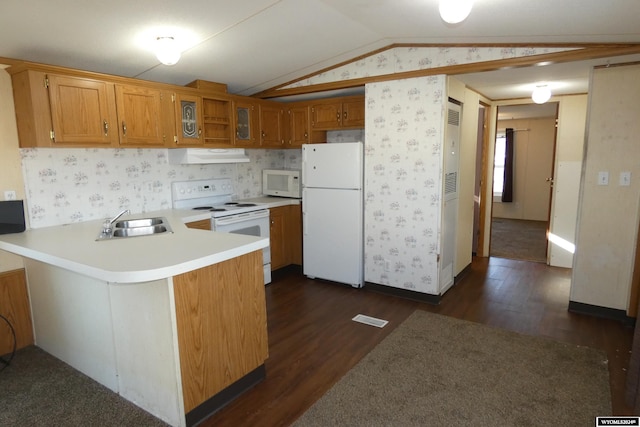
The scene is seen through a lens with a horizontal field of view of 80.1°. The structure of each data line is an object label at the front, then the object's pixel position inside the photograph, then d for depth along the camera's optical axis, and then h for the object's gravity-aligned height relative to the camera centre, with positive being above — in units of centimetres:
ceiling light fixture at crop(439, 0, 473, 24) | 206 +81
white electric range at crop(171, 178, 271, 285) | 396 -51
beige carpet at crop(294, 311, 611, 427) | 217 -145
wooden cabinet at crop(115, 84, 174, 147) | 326 +41
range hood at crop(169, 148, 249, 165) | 391 +7
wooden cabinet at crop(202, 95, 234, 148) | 406 +44
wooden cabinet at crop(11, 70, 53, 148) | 274 +42
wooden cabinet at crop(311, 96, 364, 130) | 442 +56
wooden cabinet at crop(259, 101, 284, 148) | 471 +46
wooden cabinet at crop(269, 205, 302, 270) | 461 -93
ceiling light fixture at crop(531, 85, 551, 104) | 428 +72
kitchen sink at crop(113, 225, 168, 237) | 303 -55
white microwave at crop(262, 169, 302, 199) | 482 -29
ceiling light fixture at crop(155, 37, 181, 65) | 271 +79
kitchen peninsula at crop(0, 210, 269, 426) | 201 -89
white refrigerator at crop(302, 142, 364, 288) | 416 -58
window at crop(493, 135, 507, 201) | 866 -13
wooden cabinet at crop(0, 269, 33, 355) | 293 -113
